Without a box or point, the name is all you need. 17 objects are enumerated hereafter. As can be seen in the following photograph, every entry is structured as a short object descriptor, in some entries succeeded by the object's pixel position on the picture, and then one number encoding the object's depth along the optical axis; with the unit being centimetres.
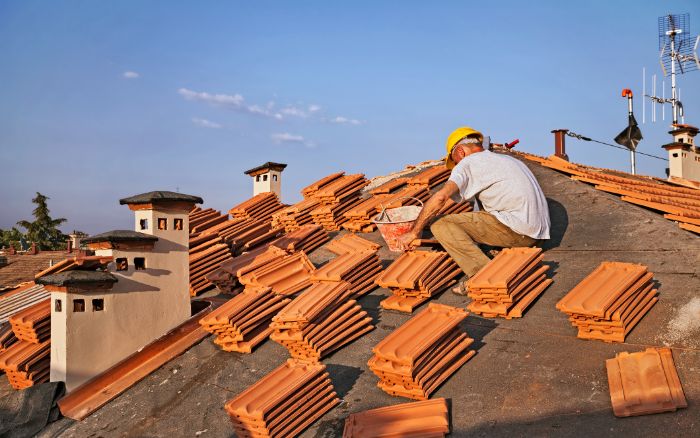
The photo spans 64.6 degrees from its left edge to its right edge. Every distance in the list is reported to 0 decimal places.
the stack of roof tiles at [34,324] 802
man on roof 680
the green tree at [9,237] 4728
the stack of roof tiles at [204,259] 1004
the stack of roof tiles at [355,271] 738
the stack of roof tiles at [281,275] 805
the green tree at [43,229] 4744
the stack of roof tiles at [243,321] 675
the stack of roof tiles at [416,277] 670
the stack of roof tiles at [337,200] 1166
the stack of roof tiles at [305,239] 1028
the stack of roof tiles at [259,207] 1395
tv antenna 2300
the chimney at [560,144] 1447
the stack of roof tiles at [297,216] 1193
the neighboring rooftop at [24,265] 2497
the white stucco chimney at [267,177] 1600
